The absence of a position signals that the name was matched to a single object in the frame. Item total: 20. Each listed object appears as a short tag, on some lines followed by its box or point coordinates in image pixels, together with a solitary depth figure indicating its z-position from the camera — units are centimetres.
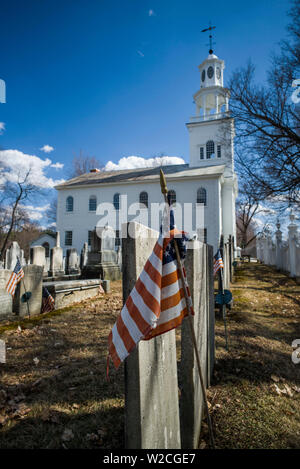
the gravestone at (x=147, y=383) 148
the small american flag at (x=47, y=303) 653
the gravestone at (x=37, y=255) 1038
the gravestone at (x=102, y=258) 1079
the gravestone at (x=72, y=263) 1313
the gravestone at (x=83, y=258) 1497
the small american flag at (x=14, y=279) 548
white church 2872
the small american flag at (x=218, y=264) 516
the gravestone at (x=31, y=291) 596
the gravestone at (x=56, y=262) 1209
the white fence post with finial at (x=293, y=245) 1211
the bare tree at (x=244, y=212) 1318
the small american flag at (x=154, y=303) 142
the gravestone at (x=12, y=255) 1102
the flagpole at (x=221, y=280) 497
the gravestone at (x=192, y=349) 210
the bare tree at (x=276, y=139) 1120
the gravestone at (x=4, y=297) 568
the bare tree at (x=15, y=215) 2939
